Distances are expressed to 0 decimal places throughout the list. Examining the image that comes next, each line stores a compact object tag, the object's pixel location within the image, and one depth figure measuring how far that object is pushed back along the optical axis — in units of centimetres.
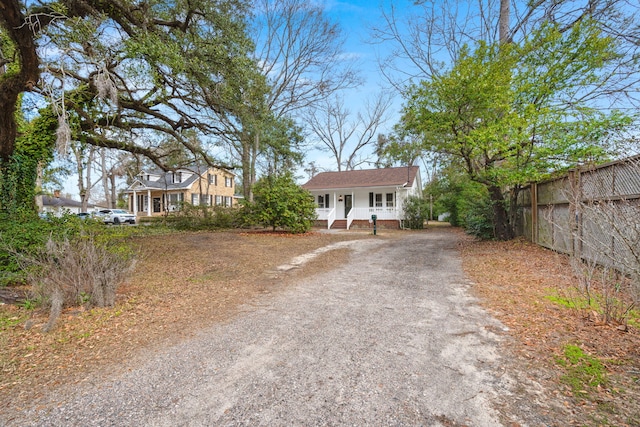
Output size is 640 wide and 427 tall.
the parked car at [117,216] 2653
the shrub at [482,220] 1138
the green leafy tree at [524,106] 775
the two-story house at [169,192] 3178
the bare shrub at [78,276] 409
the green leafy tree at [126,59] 567
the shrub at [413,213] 1950
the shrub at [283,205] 1419
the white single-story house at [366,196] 2005
